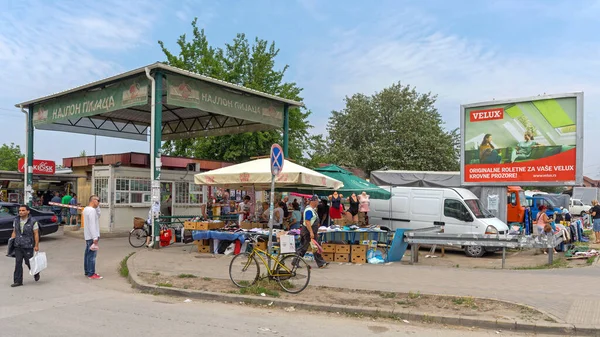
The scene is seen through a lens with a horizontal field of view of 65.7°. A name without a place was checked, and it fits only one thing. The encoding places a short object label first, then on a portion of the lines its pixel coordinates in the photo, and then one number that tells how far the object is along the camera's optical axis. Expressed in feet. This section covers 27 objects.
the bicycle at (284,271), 27.32
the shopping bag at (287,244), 27.68
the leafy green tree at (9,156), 193.77
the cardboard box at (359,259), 38.99
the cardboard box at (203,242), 44.01
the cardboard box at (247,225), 45.52
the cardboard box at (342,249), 39.32
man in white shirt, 32.22
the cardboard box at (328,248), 39.63
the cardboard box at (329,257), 39.73
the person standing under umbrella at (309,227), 34.42
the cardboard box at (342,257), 39.40
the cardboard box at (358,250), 39.04
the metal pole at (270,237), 28.40
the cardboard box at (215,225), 43.78
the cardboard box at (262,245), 40.31
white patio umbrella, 39.91
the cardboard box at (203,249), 43.93
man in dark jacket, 29.58
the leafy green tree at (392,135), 127.75
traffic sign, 28.76
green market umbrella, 49.60
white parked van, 48.35
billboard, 52.19
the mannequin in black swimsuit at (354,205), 53.01
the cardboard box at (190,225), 43.75
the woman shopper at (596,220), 60.21
